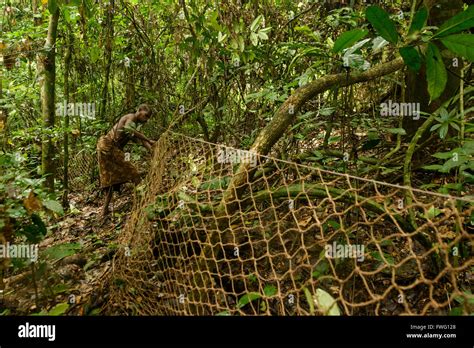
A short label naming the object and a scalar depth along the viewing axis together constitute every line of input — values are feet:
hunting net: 7.02
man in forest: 15.90
